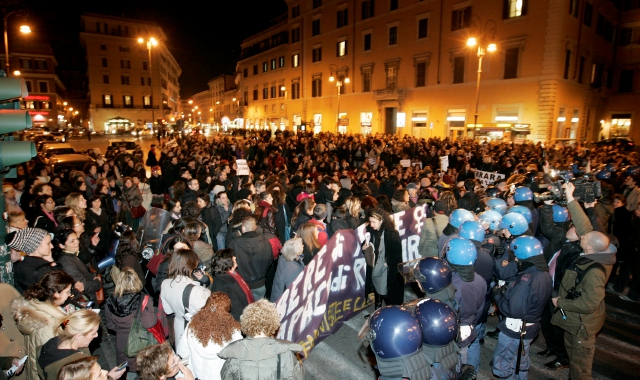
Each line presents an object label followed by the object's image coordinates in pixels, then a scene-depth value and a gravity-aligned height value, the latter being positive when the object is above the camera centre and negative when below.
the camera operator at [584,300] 3.88 -1.72
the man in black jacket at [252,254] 4.86 -1.55
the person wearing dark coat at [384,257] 5.51 -1.78
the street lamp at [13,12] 12.35 +4.02
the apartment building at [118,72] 67.69 +11.60
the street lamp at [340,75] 40.65 +6.78
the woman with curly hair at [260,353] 2.62 -1.54
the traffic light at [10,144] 3.55 -0.11
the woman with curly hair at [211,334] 3.09 -1.66
